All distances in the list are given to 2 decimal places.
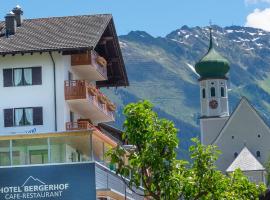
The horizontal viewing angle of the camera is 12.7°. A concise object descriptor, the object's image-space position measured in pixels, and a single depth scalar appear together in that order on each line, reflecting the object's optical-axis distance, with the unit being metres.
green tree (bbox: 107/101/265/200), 37.47
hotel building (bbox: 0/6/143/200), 60.22
